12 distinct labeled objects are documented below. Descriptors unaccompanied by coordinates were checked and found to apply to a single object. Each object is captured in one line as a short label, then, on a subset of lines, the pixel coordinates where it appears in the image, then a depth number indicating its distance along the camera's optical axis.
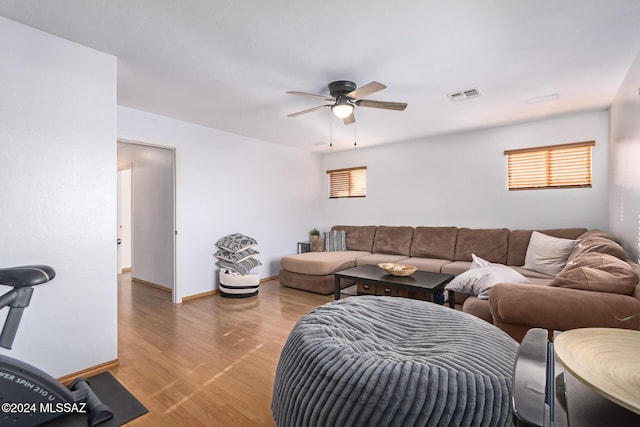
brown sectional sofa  1.84
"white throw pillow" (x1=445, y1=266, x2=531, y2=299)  2.69
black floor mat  1.71
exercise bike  1.44
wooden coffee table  3.01
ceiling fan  2.77
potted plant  5.97
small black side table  5.72
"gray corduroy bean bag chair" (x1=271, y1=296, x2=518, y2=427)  0.92
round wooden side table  0.50
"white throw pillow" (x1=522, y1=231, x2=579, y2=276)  3.46
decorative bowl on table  3.39
